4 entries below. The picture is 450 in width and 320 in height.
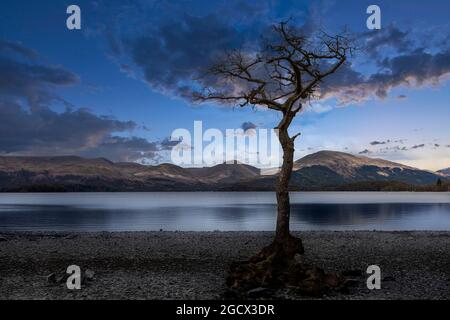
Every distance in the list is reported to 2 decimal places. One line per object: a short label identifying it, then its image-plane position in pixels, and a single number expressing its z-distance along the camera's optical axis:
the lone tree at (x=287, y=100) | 21.77
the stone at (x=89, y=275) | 20.84
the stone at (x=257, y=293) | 17.27
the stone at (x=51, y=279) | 20.27
